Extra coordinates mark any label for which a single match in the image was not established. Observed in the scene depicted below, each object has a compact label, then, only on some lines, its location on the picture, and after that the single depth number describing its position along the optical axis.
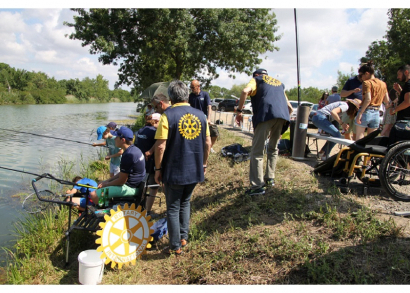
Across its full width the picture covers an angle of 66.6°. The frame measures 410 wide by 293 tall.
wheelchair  3.75
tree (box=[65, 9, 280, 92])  17.05
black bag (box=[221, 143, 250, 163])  6.83
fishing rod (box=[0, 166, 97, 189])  3.82
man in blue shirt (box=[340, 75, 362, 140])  5.89
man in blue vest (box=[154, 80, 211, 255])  3.40
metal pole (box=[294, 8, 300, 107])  6.79
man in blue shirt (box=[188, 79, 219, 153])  7.05
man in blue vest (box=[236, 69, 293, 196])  4.29
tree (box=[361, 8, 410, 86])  23.94
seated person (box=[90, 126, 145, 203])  4.18
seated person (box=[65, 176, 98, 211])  4.28
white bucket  3.31
